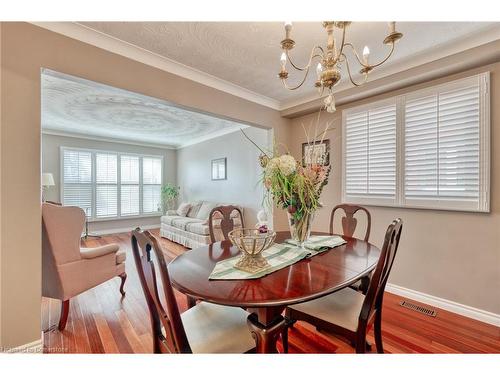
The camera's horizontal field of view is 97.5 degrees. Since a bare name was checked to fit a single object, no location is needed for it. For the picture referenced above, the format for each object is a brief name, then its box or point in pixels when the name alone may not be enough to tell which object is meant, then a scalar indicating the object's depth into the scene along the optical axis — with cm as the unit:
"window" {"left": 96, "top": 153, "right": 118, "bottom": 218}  577
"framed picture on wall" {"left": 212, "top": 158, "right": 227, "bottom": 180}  520
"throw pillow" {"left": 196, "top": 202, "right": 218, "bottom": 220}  497
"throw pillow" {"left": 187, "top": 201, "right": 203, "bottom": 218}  538
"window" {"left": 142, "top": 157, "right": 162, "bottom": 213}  657
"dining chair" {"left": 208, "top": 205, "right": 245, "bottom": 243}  205
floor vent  211
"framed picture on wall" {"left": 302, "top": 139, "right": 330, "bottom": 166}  153
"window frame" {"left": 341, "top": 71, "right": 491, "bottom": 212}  192
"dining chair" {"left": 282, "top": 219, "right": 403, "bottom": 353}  108
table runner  111
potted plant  664
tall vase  154
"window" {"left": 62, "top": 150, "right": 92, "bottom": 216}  530
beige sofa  411
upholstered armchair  179
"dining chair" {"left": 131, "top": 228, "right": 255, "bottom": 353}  84
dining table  89
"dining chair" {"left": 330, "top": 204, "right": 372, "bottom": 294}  215
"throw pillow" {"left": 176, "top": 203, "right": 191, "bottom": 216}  546
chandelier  132
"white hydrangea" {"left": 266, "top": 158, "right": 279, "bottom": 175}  141
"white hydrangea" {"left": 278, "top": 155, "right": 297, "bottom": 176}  139
